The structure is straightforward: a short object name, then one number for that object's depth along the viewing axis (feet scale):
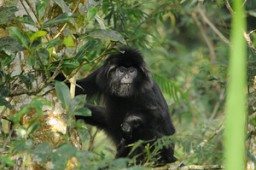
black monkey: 29.96
